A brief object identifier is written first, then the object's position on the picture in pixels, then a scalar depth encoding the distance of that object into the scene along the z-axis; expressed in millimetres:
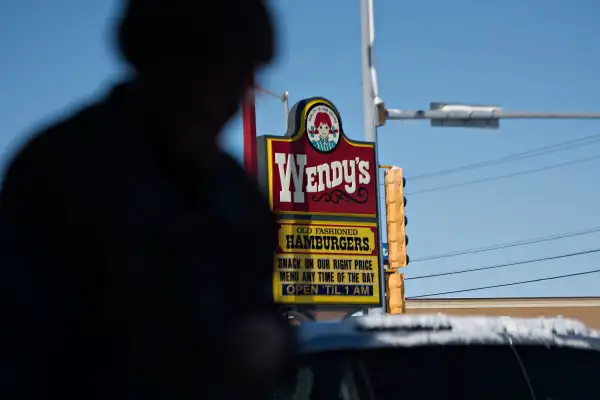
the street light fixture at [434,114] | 15578
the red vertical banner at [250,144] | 15570
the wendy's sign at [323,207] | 18094
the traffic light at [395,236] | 17344
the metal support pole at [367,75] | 15883
